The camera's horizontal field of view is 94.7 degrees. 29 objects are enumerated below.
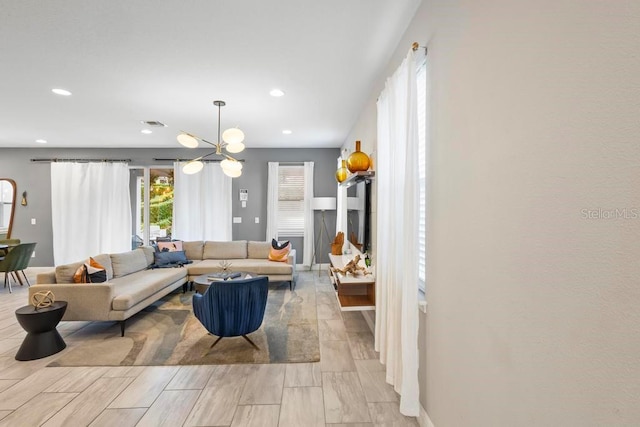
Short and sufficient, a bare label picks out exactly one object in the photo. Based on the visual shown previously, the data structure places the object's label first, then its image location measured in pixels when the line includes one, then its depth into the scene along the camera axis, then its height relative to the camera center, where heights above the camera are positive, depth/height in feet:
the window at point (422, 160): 6.51 +1.16
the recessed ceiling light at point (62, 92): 11.53 +4.61
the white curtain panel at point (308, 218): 22.21 -0.67
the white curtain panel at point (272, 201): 22.26 +0.60
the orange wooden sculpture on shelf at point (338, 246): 14.82 -1.85
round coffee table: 12.45 -3.16
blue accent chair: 9.34 -3.17
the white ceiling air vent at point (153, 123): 15.64 +4.63
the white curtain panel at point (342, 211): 16.78 -0.11
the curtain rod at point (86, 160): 21.85 +3.57
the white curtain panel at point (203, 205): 21.93 +0.28
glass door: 22.70 +0.42
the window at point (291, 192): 22.65 +1.30
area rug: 9.36 -4.76
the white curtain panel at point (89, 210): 21.63 -0.13
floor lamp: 19.85 +0.35
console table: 9.79 -3.00
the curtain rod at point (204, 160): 22.18 +3.67
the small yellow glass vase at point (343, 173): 14.04 +1.77
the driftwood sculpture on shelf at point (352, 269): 10.32 -2.10
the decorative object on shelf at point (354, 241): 12.96 -1.51
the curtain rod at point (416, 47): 6.19 +3.45
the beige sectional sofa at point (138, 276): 10.81 -3.27
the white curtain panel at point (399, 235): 6.30 -0.63
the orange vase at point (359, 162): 11.09 +1.79
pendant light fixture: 11.27 +2.58
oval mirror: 21.83 +0.36
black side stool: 9.30 -3.99
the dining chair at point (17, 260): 16.25 -2.93
